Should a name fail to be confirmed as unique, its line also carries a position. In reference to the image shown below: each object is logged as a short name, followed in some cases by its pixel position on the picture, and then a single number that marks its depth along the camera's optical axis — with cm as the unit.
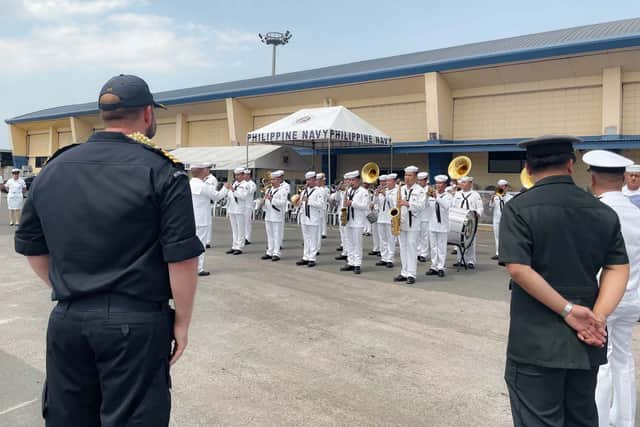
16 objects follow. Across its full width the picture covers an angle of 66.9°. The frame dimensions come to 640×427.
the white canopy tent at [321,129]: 1426
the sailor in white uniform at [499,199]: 1202
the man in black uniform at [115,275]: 196
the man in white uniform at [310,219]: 1026
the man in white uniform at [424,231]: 1030
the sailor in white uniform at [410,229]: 849
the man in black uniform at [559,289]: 229
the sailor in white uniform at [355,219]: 966
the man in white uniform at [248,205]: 1253
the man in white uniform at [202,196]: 943
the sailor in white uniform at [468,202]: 1037
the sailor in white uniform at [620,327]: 308
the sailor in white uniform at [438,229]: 930
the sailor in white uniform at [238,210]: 1191
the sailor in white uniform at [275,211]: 1106
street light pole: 4912
